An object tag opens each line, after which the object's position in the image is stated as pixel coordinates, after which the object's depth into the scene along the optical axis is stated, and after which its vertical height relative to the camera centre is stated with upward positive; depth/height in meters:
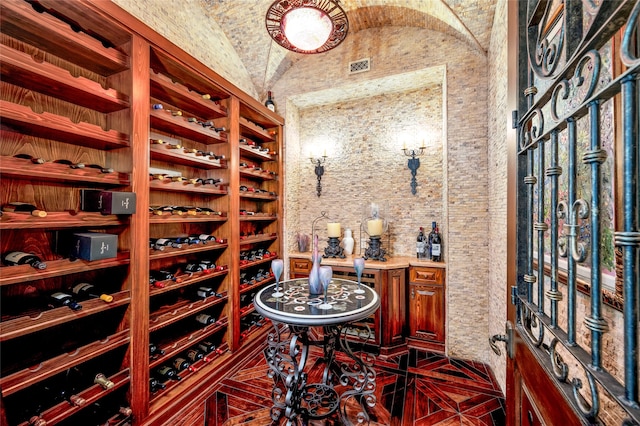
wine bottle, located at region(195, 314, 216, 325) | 2.59 -1.05
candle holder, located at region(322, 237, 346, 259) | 3.62 -0.50
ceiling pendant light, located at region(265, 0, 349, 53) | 2.09 +1.61
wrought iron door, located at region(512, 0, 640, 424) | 0.48 +0.05
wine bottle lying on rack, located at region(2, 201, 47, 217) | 1.43 +0.04
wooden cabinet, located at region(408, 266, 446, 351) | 3.04 -1.11
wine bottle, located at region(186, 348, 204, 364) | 2.44 -1.35
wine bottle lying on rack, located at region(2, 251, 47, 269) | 1.41 -0.25
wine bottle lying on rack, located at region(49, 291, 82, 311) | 1.54 -0.53
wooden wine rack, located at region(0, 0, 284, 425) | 1.47 +0.01
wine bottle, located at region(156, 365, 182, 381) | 2.17 -1.35
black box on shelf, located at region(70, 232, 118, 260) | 1.58 -0.19
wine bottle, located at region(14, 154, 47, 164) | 1.42 +0.31
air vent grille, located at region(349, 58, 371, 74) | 3.51 +2.05
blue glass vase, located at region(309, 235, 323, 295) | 2.15 -0.52
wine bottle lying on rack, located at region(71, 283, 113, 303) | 1.74 -0.52
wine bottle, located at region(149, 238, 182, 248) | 2.20 -0.25
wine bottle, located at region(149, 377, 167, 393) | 2.04 -1.35
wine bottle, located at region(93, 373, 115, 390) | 1.64 -1.06
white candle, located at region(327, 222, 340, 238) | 3.68 -0.21
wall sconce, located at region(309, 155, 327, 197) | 4.14 +0.73
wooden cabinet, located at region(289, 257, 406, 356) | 3.04 -1.10
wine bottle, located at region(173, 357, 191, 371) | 2.32 -1.35
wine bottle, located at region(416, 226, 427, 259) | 3.37 -0.42
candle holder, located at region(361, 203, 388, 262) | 3.39 -0.30
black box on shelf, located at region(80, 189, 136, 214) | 1.69 +0.09
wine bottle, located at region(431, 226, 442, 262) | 3.21 -0.41
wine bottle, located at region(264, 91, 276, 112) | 3.84 +1.66
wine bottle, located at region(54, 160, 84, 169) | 1.59 +0.31
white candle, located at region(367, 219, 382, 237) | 3.43 -0.17
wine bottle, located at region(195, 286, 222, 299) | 2.59 -0.79
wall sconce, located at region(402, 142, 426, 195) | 3.61 +0.71
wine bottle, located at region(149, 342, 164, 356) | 2.07 -1.10
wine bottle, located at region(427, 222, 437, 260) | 3.30 -0.32
